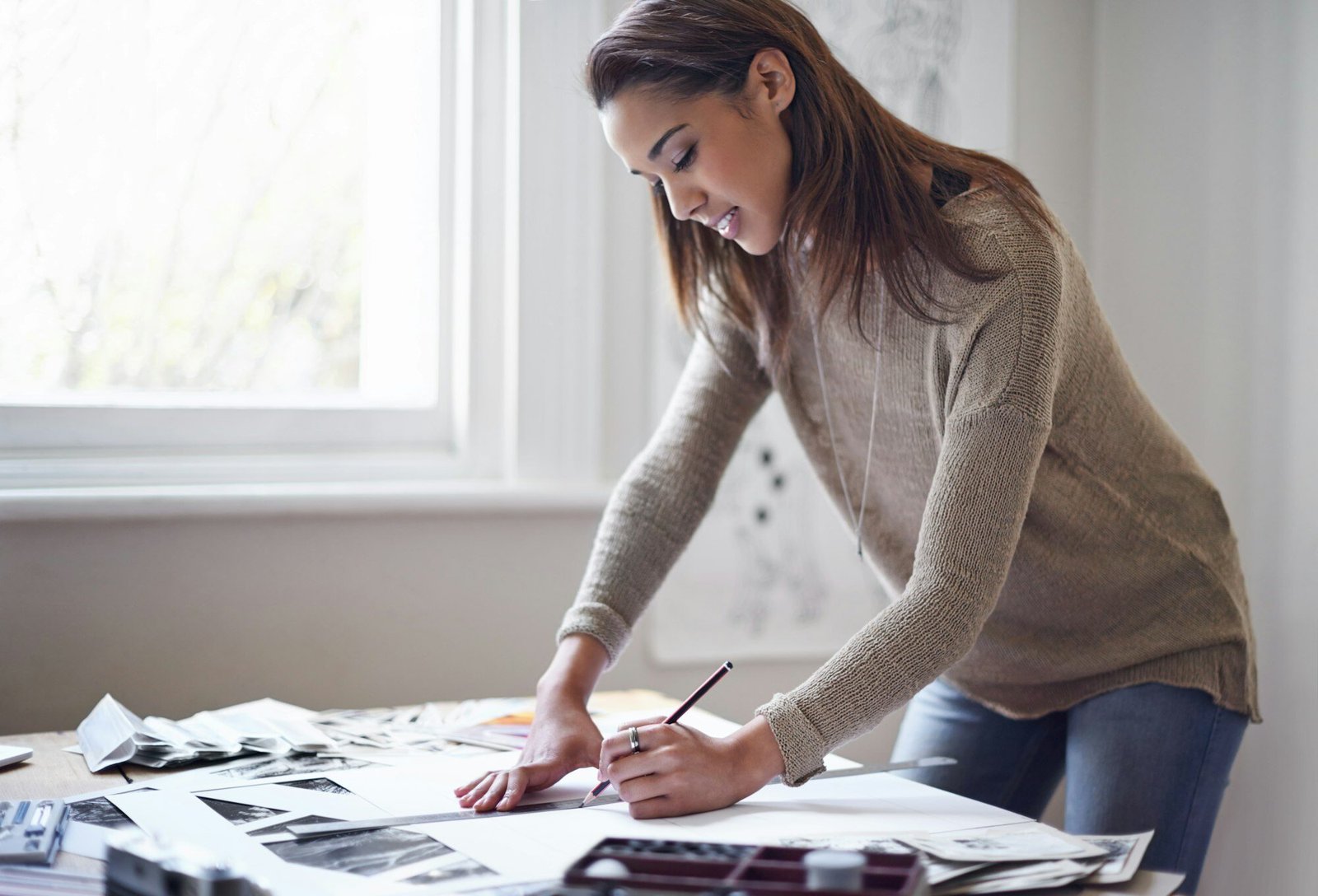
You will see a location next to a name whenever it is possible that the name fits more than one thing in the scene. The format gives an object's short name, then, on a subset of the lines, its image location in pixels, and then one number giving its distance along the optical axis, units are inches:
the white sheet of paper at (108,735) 43.3
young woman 37.7
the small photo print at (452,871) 29.9
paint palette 25.6
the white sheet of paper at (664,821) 32.8
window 65.5
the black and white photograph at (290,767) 41.2
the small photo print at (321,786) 38.6
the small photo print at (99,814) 35.2
